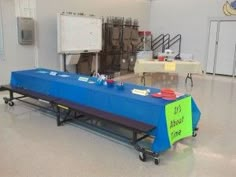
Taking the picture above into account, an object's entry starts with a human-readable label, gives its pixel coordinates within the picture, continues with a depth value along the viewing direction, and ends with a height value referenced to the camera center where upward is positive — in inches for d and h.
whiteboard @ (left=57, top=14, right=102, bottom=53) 237.5 +10.4
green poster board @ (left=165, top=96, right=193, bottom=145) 110.3 -34.4
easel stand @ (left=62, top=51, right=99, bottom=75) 248.5 -16.8
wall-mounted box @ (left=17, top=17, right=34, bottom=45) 221.0 +11.6
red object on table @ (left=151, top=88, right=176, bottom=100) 117.9 -23.7
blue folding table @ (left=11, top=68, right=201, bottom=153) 108.6 -28.4
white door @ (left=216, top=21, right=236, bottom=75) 333.4 -1.1
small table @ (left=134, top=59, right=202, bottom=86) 245.3 -20.6
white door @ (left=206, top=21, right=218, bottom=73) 346.9 -0.1
